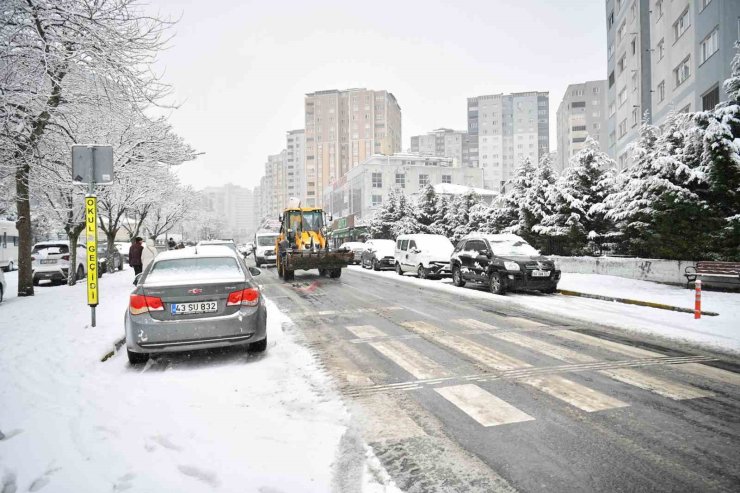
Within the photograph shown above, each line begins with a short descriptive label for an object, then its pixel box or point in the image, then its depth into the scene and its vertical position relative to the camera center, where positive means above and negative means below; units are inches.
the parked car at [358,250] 1300.4 -23.1
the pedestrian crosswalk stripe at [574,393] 177.3 -62.0
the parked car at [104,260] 909.4 -36.6
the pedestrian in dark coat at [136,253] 683.4 -13.8
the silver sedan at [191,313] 236.5 -35.8
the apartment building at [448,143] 7249.0 +1511.6
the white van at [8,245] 1171.9 -1.1
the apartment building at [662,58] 895.7 +434.5
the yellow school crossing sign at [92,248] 318.0 -2.9
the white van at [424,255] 776.9 -24.2
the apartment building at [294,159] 7180.1 +1268.5
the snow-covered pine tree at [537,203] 944.3 +76.4
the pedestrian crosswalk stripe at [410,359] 224.5 -62.3
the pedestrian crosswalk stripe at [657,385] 188.4 -61.9
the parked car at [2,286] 508.7 -45.0
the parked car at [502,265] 541.0 -29.6
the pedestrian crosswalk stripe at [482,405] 164.6 -62.2
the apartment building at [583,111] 4643.2 +1272.9
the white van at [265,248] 1211.9 -14.6
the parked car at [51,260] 757.3 -26.5
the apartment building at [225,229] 6001.0 +188.4
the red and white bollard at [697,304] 371.6 -52.7
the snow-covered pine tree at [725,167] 522.9 +81.0
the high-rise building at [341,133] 5861.2 +1361.3
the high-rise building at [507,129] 6461.6 +1537.3
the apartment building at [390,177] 3366.1 +484.5
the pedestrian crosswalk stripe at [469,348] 238.2 -62.2
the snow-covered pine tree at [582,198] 832.3 +74.6
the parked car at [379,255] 1027.3 -29.7
